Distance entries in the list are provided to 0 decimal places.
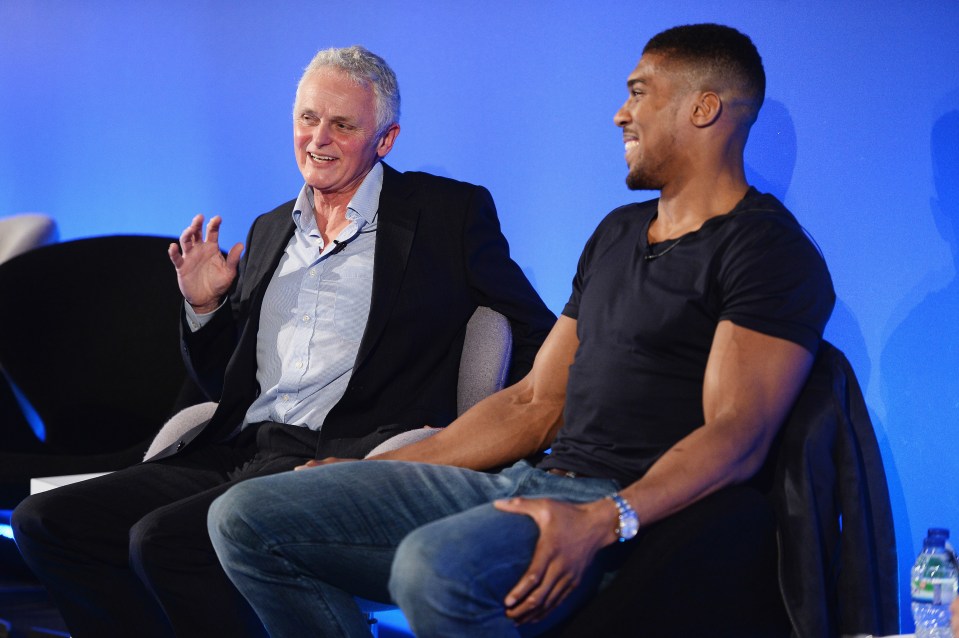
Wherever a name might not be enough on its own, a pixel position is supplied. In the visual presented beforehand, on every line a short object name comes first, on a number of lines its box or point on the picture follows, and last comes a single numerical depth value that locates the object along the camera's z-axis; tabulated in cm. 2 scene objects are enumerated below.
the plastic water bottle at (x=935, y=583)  576
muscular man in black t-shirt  552
